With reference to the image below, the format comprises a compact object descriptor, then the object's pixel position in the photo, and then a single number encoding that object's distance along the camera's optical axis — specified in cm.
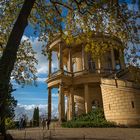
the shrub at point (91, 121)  1619
